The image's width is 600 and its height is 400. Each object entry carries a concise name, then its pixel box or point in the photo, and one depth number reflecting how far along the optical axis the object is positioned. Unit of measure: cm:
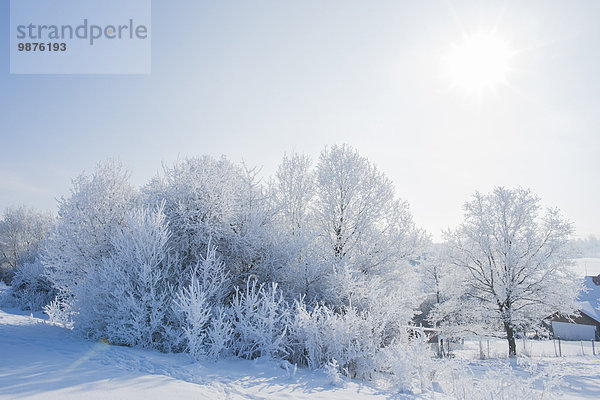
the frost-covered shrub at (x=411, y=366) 619
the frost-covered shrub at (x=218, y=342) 673
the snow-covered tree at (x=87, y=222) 1113
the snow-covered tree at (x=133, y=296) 760
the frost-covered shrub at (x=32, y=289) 2197
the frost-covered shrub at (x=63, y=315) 958
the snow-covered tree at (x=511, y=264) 1650
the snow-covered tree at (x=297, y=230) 1114
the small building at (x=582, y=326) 2788
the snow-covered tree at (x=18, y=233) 3616
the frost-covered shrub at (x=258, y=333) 724
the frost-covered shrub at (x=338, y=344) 702
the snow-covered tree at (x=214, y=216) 1066
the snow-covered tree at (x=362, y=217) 1334
